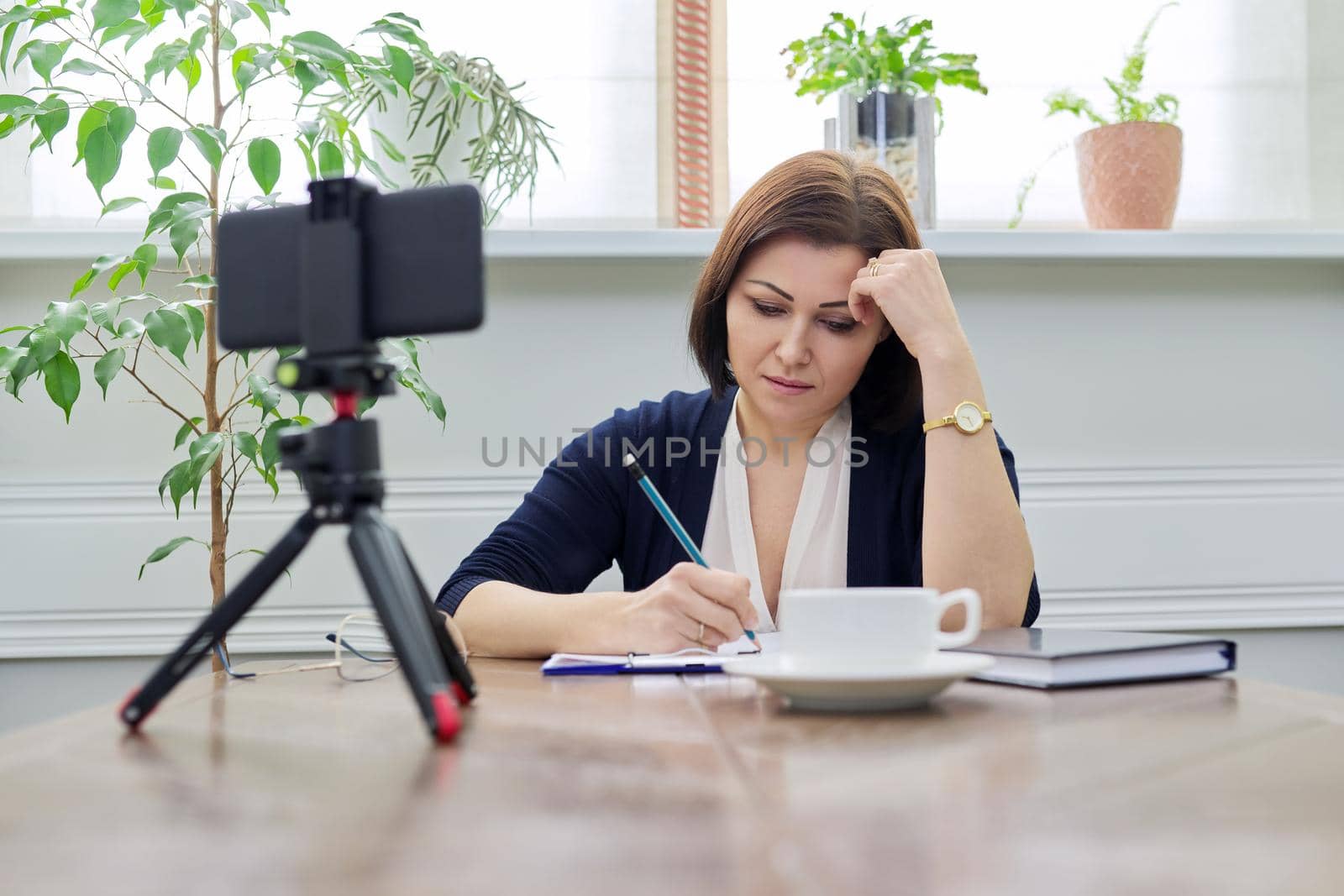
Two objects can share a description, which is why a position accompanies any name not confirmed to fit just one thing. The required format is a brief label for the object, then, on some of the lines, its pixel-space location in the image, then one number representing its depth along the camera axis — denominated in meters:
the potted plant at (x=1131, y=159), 1.79
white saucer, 0.59
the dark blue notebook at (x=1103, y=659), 0.71
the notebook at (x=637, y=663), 0.84
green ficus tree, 1.20
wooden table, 0.34
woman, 1.23
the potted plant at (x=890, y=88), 1.74
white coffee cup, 0.63
